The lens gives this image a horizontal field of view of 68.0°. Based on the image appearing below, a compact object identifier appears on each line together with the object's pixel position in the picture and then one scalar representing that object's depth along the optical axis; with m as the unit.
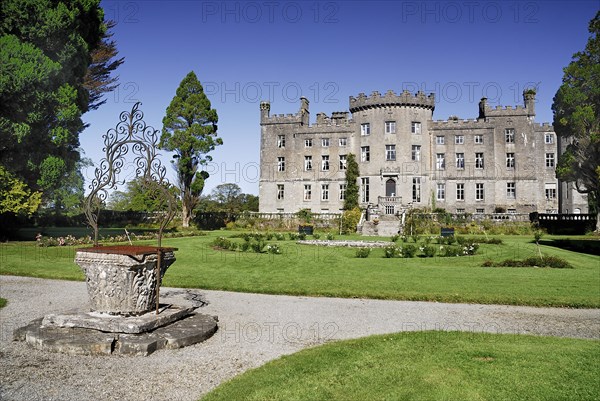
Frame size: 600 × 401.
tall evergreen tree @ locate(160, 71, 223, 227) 33.97
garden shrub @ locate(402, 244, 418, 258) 17.08
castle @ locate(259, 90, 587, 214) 40.78
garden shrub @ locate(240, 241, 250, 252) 18.05
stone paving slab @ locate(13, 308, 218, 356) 5.88
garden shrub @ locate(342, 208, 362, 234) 32.53
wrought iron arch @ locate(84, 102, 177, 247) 7.74
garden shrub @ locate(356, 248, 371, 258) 16.59
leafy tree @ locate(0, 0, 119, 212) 19.05
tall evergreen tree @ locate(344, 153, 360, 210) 41.19
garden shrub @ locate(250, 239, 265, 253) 18.16
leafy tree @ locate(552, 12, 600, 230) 26.28
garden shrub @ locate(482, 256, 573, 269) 14.53
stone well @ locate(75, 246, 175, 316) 6.67
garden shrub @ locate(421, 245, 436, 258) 17.05
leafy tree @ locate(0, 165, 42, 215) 19.36
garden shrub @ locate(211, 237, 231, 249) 19.64
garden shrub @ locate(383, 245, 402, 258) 16.84
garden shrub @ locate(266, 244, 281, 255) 17.67
